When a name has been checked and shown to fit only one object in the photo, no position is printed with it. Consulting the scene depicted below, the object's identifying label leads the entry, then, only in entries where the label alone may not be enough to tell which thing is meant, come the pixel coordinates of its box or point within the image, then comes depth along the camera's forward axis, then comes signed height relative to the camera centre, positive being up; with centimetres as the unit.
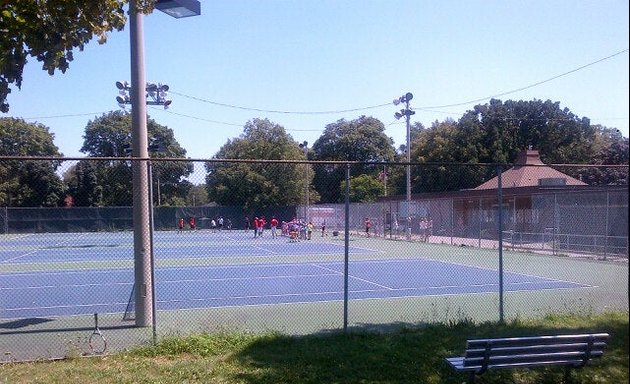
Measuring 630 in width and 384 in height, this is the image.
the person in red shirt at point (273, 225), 2958 -138
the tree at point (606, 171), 4234 +183
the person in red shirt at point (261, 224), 2664 -115
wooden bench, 639 -174
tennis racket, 854 -219
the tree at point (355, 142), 7162 +701
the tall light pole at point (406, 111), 4050 +611
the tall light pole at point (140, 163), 996 +65
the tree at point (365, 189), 5016 +76
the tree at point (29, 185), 1368 +53
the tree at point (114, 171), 1487 +83
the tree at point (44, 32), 561 +171
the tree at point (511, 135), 5997 +633
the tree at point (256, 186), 2226 +60
